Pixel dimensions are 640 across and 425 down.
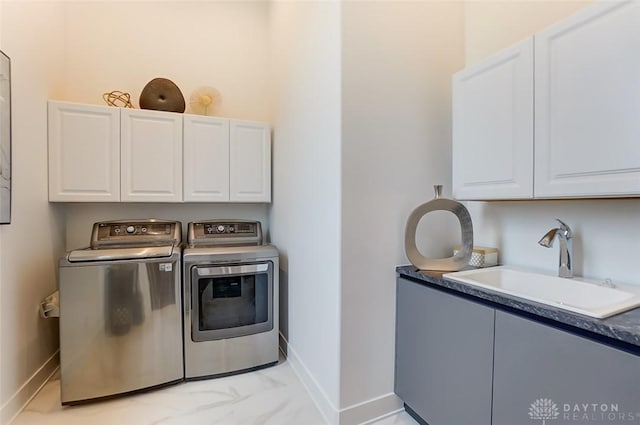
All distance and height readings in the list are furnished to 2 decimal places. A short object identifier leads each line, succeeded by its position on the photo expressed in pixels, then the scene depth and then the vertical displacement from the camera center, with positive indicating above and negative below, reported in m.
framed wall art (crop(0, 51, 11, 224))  1.56 +0.38
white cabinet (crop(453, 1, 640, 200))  1.07 +0.42
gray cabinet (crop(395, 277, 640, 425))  0.89 -0.59
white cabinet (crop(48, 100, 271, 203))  2.19 +0.43
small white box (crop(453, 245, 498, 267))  1.73 -0.27
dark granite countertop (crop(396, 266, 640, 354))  0.85 -0.34
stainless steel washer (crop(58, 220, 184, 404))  1.80 -0.70
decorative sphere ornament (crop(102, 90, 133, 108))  2.53 +0.95
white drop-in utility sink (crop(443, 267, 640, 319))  1.01 -0.34
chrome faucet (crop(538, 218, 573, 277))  1.38 -0.16
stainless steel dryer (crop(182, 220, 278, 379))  2.08 -0.73
